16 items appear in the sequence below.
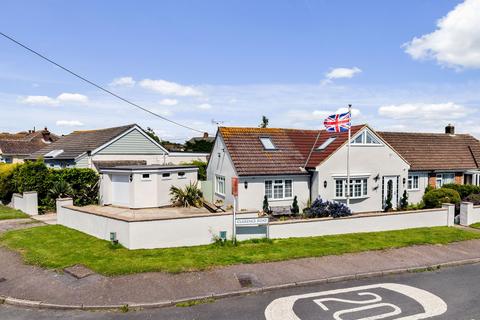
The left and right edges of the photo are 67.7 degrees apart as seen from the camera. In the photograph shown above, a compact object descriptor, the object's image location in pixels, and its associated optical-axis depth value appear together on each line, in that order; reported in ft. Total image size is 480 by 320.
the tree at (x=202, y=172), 103.58
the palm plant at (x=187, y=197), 74.59
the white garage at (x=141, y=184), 72.33
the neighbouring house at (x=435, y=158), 87.81
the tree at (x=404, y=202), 80.79
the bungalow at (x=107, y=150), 92.79
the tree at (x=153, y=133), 220.57
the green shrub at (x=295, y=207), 73.00
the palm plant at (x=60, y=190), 73.82
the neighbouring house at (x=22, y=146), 152.30
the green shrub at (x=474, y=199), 74.29
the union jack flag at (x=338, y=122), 67.00
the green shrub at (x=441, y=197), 75.82
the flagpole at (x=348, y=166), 69.79
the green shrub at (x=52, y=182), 74.33
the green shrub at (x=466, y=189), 84.28
